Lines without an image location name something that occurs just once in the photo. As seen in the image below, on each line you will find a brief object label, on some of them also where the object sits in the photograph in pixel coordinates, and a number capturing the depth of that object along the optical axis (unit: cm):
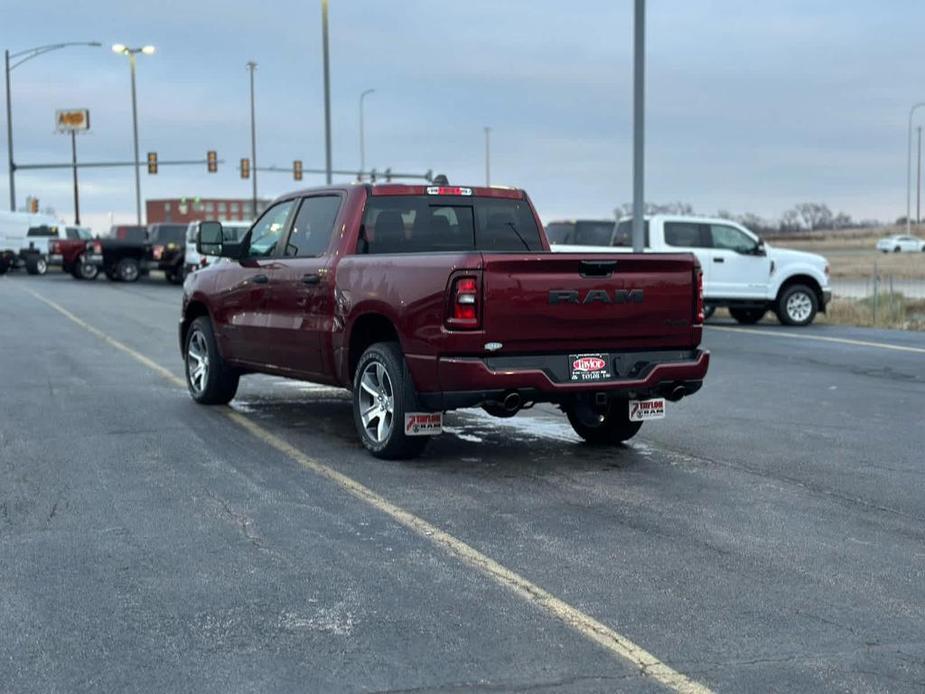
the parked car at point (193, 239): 3434
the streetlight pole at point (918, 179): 8575
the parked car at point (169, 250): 4206
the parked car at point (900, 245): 8138
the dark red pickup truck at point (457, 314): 800
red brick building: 13675
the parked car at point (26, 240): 5081
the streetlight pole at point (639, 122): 2269
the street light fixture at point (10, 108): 5403
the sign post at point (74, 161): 7088
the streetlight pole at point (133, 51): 6175
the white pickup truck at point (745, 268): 2372
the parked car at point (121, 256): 4381
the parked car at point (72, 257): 4625
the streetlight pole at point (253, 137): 6450
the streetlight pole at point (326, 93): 3406
